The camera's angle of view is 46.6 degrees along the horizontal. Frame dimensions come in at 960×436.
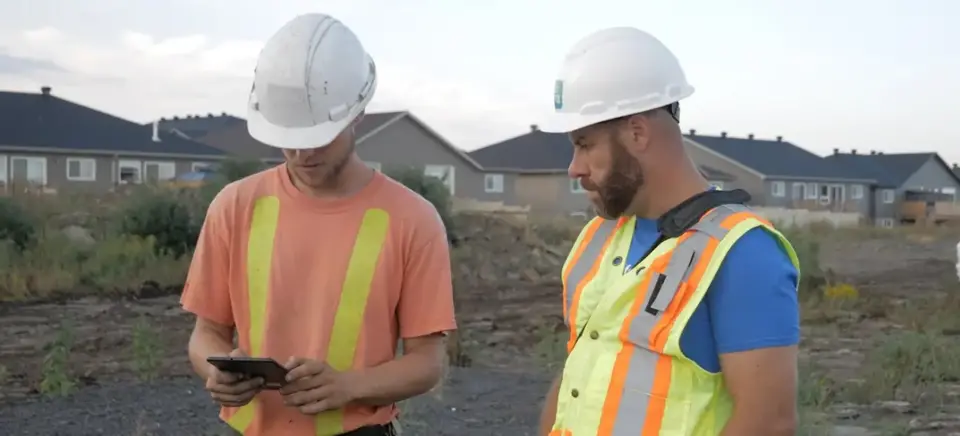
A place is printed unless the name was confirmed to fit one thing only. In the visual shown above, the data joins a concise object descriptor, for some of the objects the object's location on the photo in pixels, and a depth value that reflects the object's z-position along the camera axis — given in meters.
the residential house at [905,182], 63.47
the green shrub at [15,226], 17.94
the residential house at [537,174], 52.59
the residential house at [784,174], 58.72
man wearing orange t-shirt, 2.89
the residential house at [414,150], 44.16
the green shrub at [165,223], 18.81
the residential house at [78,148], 39.66
